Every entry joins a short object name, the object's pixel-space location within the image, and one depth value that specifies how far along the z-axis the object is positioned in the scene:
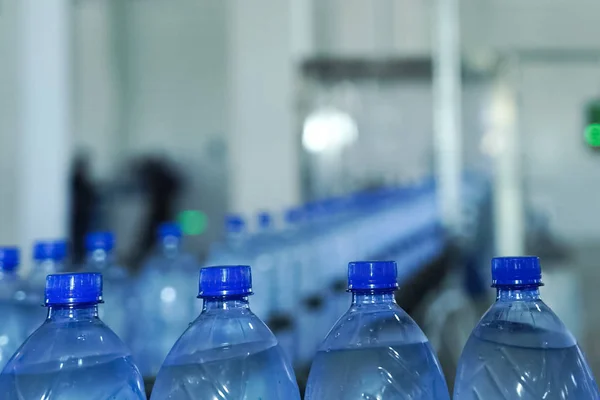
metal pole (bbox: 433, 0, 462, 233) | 3.58
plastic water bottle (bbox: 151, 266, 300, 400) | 0.81
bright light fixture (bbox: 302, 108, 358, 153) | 3.34
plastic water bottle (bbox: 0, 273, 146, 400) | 0.79
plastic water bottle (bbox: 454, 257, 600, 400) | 0.81
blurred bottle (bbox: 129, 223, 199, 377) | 1.67
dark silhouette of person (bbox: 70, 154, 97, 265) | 4.21
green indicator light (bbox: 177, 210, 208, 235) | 3.86
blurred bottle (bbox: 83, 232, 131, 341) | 1.44
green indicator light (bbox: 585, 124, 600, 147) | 2.29
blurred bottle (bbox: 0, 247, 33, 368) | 1.15
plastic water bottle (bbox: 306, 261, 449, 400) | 0.83
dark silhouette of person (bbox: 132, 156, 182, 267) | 4.27
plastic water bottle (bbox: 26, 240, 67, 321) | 1.21
